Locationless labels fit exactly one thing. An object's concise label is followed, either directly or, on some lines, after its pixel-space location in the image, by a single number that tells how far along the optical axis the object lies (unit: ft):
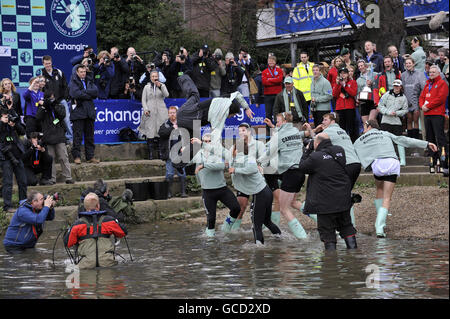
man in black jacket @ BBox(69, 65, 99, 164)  58.23
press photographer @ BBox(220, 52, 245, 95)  67.56
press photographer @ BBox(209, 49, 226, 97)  67.31
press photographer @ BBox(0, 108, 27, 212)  51.93
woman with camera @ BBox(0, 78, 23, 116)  52.65
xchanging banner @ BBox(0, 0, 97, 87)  63.93
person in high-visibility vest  65.41
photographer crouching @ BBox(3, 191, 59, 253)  43.70
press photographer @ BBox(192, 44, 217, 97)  66.08
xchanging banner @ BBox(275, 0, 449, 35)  86.58
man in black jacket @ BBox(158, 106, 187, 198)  58.75
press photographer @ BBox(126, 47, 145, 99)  64.13
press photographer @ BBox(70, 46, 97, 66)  61.67
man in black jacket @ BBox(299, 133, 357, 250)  40.57
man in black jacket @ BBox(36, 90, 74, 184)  55.47
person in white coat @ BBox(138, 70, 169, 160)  62.28
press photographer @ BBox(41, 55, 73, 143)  57.19
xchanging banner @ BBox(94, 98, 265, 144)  63.00
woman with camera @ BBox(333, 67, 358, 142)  60.90
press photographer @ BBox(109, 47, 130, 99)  63.36
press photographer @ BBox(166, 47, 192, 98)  64.59
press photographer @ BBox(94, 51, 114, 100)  62.49
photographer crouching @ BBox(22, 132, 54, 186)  54.19
